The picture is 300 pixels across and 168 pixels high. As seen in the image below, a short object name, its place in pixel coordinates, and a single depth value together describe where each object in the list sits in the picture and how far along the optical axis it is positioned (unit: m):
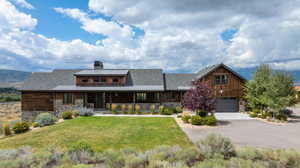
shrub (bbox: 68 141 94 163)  6.12
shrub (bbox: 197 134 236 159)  6.30
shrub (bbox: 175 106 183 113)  21.11
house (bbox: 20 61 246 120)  21.33
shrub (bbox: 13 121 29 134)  12.60
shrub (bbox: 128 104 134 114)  20.53
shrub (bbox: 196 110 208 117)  14.74
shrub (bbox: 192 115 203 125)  13.99
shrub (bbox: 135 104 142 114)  20.48
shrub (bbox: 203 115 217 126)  13.91
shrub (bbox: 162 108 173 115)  20.08
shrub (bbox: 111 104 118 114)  20.53
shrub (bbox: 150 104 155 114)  20.72
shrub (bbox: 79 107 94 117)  18.33
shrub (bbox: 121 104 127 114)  20.61
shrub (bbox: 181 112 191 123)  14.98
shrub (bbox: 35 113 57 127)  14.41
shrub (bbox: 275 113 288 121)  15.35
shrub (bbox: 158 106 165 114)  20.34
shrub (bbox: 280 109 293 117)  17.85
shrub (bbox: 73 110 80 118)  18.33
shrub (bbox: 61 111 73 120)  16.92
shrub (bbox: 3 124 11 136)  12.43
